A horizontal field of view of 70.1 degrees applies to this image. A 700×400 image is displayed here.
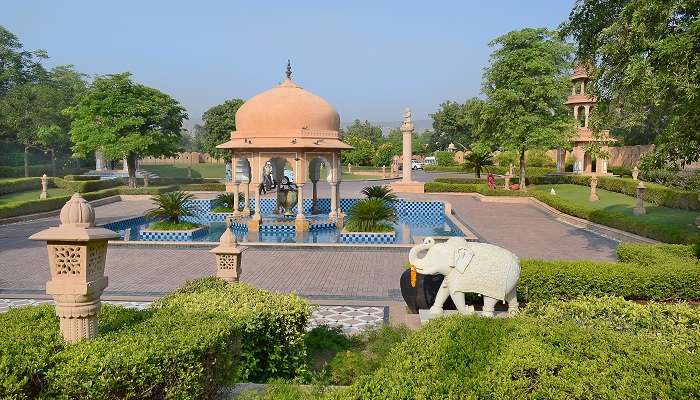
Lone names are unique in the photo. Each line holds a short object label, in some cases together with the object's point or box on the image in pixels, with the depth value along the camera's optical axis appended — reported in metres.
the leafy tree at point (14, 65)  43.94
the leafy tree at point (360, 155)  57.44
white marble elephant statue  6.75
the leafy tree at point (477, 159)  31.78
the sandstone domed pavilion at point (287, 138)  18.11
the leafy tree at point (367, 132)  86.53
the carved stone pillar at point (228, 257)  7.02
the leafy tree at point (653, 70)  8.36
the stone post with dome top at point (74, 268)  4.15
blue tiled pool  16.45
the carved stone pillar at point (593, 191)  24.35
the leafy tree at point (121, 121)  29.56
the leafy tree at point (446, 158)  57.03
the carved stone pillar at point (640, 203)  18.59
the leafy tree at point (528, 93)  27.75
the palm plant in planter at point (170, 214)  17.27
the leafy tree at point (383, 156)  56.50
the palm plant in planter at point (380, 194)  20.32
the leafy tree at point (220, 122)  43.42
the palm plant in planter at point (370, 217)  16.84
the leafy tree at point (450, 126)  59.22
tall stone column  32.50
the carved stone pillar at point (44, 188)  25.39
